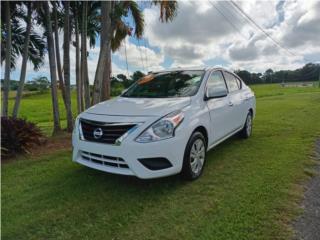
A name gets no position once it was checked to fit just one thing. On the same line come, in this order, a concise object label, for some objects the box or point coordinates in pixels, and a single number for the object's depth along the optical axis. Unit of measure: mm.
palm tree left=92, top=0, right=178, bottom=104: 5749
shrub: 4494
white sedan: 2856
